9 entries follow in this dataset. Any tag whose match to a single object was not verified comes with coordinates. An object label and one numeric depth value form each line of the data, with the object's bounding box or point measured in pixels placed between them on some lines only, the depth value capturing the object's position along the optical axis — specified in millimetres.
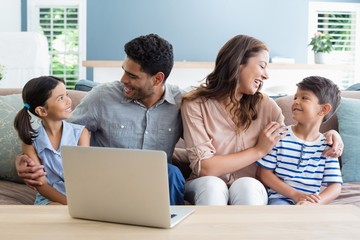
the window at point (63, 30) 7633
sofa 2230
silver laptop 1283
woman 2129
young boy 2143
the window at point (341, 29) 7855
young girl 2076
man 2215
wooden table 1252
